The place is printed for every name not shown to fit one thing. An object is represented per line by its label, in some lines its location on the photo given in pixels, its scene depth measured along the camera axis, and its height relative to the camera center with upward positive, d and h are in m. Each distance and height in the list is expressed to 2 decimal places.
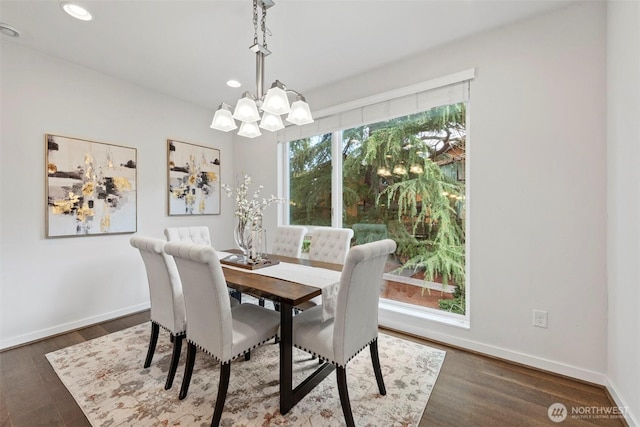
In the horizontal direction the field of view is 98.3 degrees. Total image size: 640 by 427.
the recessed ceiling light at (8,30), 2.17 +1.47
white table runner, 1.66 -0.44
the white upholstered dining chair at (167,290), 1.79 -0.52
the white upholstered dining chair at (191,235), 2.67 -0.23
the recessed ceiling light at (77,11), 1.96 +1.47
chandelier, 1.79 +0.73
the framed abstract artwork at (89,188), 2.64 +0.26
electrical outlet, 2.06 -0.79
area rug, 1.59 -1.17
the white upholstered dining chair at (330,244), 2.54 -0.30
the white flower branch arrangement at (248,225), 2.27 -0.10
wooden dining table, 1.56 -0.58
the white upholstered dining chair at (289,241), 2.90 -0.30
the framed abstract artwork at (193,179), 3.57 +0.47
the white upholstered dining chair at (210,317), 1.43 -0.58
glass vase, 2.30 -0.19
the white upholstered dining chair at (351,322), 1.44 -0.64
